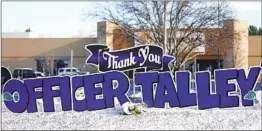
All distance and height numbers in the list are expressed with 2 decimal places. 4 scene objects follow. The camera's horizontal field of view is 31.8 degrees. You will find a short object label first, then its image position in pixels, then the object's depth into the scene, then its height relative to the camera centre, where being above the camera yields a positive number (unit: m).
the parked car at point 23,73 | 39.92 -0.38
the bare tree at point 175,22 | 27.34 +2.85
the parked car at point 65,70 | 42.50 -0.14
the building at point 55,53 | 43.69 +1.57
